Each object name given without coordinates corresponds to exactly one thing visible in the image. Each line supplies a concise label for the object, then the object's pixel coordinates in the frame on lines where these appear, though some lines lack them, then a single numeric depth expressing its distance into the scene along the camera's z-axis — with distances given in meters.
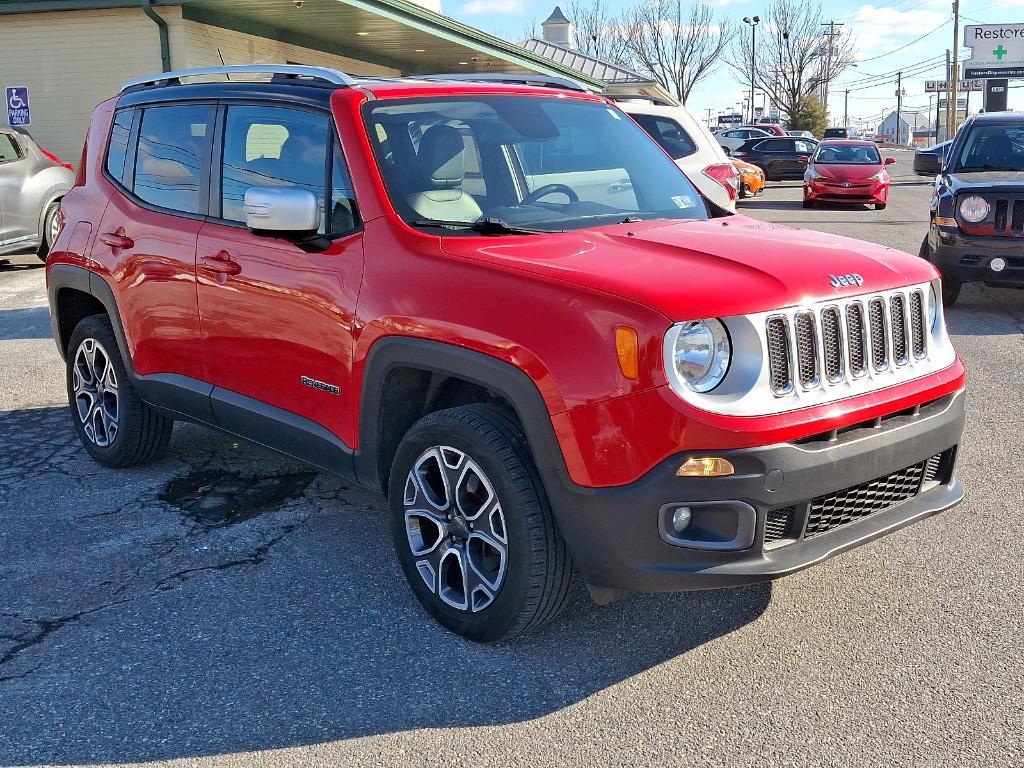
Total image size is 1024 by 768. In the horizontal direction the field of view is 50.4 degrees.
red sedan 22.69
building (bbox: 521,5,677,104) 33.20
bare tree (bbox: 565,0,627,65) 74.50
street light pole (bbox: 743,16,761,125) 86.81
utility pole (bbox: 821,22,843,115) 85.55
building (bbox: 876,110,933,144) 124.27
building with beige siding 18.38
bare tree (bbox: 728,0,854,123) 84.81
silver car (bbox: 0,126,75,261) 12.66
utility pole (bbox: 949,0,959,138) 53.16
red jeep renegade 3.15
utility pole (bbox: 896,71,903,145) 113.72
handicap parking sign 17.28
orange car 24.61
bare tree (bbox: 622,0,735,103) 73.62
